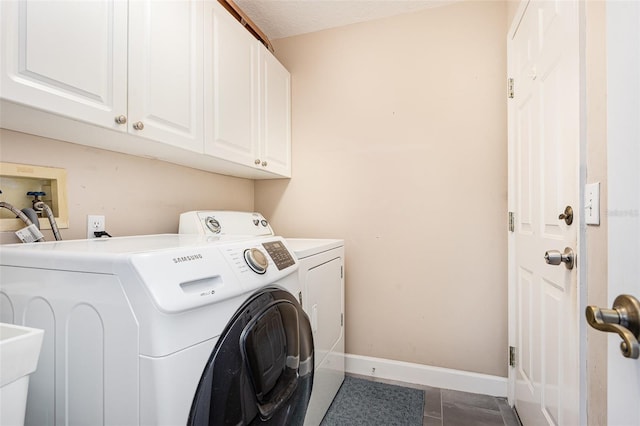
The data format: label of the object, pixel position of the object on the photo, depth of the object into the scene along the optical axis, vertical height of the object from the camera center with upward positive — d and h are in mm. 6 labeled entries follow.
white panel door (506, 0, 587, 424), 874 -60
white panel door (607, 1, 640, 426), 485 +54
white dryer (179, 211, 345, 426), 1494 -408
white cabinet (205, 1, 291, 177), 1507 +677
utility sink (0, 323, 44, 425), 535 -289
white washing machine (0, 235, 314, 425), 648 -283
